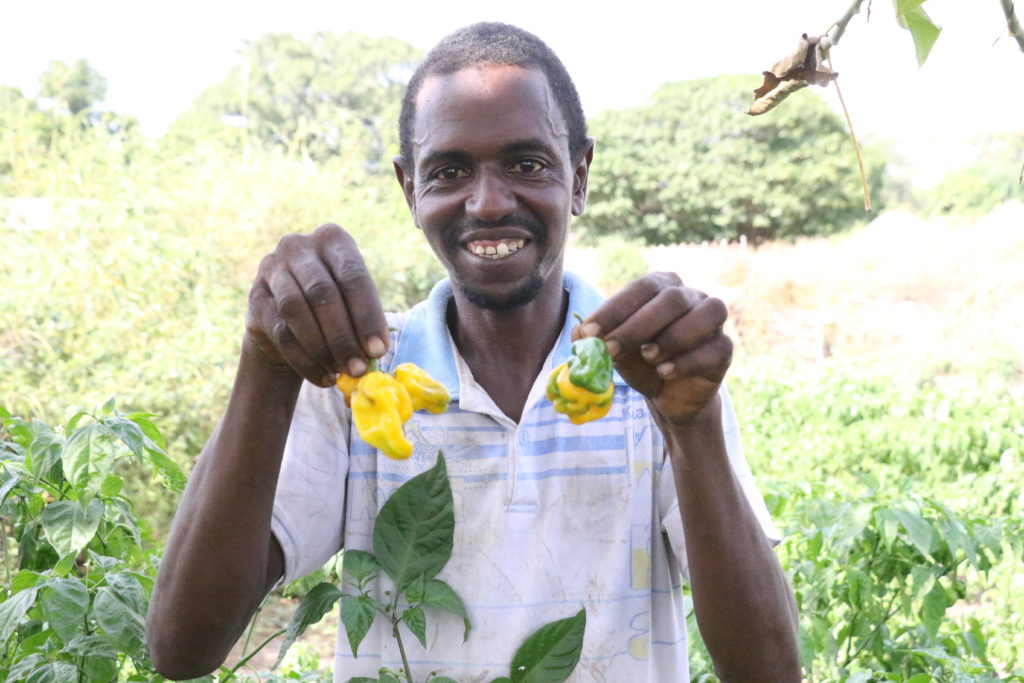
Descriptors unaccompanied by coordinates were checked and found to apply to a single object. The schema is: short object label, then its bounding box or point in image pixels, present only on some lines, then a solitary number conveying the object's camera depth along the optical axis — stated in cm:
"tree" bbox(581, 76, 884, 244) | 2338
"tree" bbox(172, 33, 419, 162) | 3216
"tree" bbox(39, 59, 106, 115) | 1881
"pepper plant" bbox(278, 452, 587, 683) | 141
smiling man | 135
